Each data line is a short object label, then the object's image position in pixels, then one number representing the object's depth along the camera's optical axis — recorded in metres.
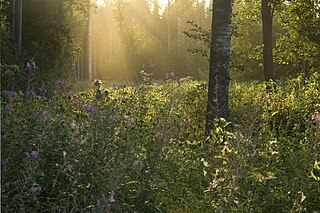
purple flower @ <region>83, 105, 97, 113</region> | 4.68
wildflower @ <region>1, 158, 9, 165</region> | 3.33
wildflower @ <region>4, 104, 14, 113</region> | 4.52
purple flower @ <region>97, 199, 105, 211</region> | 2.85
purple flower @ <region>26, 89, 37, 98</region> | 5.27
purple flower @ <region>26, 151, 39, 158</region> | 3.20
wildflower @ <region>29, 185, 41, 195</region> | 3.03
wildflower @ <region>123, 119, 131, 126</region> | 5.13
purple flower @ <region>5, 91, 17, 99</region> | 5.67
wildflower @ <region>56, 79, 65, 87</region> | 6.51
